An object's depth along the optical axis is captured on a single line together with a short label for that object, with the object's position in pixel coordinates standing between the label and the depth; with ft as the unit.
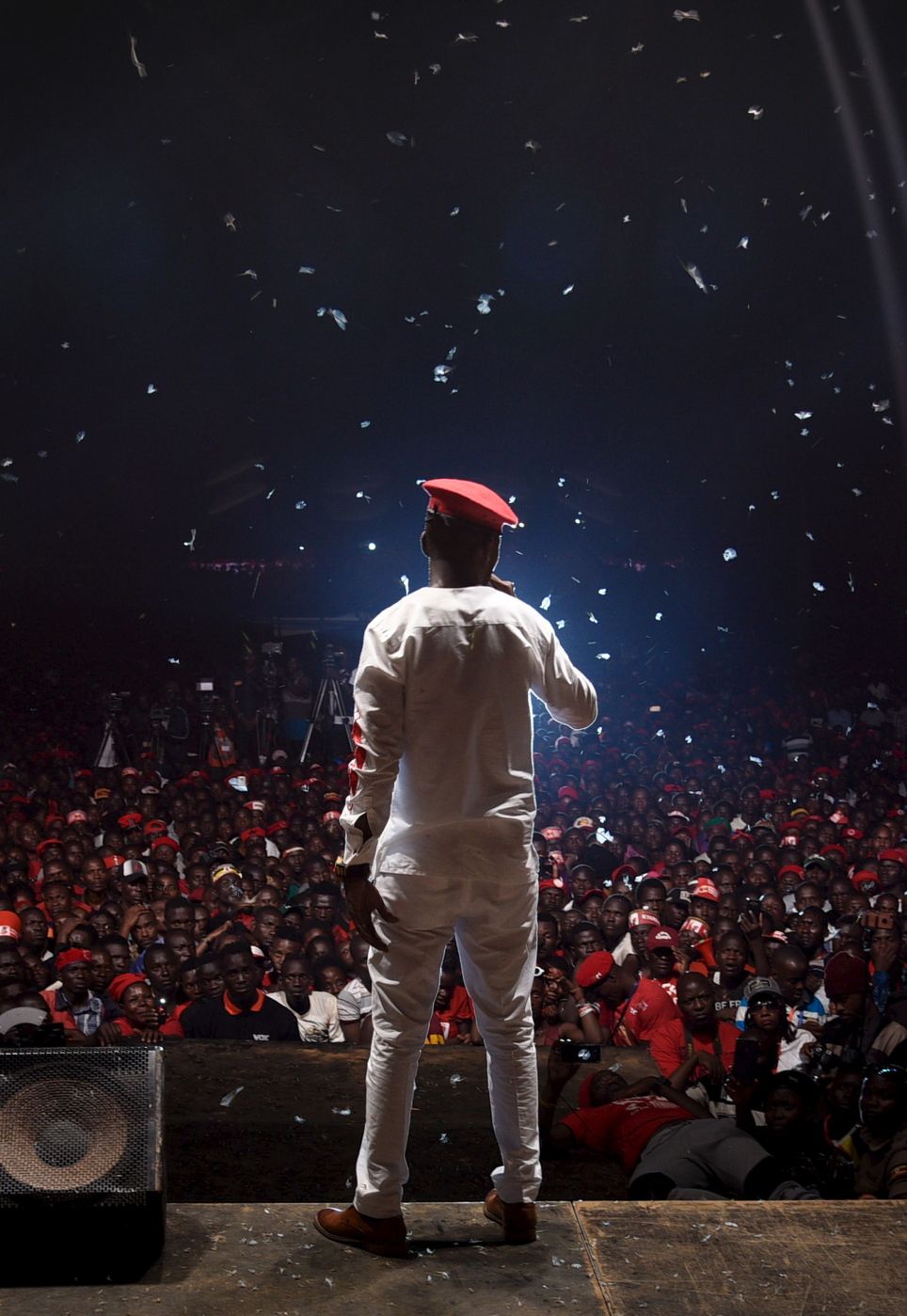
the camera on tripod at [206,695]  42.32
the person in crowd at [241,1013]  17.47
